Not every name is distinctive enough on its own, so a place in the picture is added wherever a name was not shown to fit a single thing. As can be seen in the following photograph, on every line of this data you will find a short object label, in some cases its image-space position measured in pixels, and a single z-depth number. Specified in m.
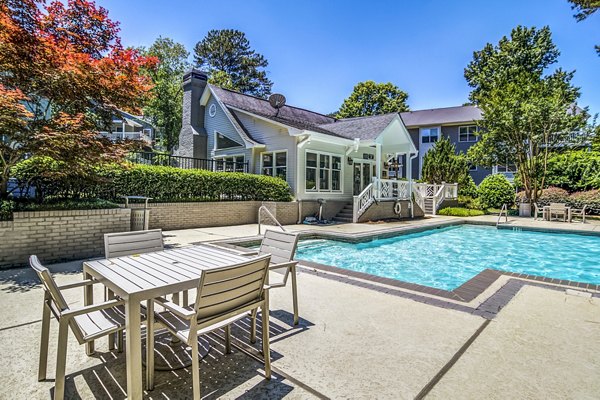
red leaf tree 5.80
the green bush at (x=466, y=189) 22.42
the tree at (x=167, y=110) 25.75
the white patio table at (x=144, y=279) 2.07
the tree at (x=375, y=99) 36.66
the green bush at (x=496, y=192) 21.27
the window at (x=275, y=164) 15.18
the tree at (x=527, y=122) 17.47
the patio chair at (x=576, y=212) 16.66
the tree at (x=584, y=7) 13.39
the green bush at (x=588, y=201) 17.62
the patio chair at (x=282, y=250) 3.51
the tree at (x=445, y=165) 21.83
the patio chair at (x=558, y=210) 15.56
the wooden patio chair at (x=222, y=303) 2.07
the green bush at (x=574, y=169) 18.48
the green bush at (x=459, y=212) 18.60
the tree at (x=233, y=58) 39.41
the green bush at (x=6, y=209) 5.94
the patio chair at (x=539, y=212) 16.52
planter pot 18.98
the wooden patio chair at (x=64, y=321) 2.09
